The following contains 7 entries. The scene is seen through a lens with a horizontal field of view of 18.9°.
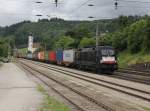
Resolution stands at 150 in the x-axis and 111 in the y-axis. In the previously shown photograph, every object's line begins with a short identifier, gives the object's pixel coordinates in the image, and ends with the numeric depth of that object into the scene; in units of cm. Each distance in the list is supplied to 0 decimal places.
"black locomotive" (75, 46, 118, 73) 4594
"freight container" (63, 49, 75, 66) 6519
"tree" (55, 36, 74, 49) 11240
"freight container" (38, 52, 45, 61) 11442
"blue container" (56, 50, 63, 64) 7889
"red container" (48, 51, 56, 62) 8930
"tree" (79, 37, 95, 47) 8590
